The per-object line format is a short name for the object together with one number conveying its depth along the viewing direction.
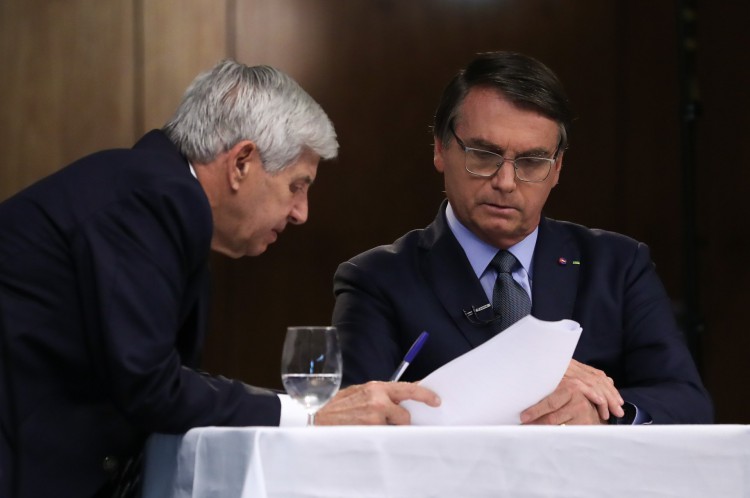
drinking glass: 5.44
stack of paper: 5.41
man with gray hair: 5.45
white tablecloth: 5.32
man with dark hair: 5.92
